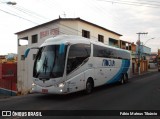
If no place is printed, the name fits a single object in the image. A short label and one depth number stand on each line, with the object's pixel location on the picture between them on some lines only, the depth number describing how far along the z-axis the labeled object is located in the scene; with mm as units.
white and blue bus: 7154
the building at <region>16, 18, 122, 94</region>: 19316
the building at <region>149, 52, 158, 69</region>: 49998
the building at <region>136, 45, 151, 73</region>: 36862
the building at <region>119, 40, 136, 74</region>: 30765
